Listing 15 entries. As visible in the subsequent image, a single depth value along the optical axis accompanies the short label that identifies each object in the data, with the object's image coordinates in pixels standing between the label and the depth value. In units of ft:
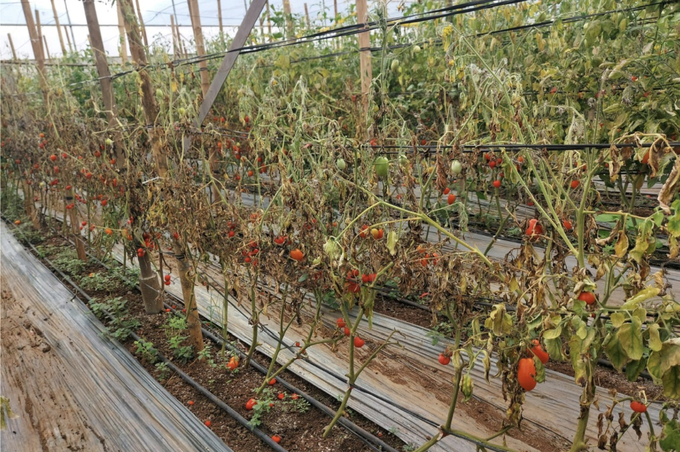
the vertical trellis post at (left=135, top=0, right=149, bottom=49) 6.97
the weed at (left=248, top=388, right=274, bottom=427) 6.15
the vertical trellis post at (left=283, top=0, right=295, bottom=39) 15.99
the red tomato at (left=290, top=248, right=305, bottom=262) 5.13
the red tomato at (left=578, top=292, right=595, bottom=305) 3.12
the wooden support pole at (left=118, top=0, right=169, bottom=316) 6.75
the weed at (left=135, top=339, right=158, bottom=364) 7.66
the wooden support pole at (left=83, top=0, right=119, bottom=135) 7.98
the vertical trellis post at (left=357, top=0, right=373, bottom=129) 9.29
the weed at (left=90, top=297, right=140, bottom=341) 8.41
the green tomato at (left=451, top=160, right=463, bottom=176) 4.49
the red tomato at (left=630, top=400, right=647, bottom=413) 3.23
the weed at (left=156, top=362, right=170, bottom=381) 7.33
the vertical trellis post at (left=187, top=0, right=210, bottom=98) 13.96
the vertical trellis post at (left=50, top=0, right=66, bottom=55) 32.30
